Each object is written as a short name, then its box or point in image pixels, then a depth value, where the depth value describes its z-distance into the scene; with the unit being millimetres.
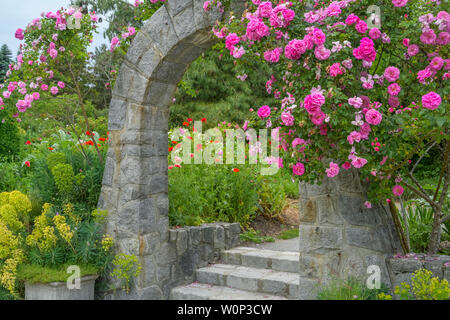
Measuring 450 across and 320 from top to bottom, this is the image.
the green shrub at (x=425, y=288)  2623
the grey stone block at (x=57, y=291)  3840
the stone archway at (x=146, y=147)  4137
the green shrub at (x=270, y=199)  6703
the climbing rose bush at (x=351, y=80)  2547
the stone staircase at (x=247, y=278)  4199
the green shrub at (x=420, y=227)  3832
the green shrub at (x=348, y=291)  2938
